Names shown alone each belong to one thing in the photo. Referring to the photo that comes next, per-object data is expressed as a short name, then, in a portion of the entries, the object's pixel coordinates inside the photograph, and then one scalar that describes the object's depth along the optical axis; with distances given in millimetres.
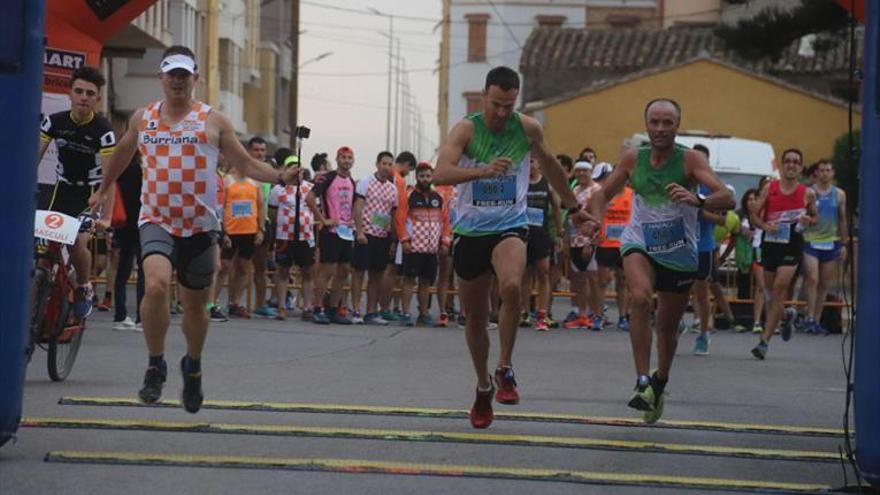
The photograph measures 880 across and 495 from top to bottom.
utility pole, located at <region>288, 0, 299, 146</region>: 65650
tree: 44812
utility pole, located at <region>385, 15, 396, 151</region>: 92262
